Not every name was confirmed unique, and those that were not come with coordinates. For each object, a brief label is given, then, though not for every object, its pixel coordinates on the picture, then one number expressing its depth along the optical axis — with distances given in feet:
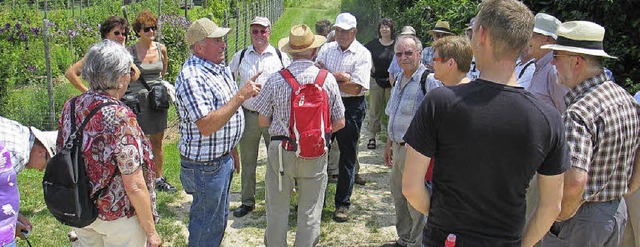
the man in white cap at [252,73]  17.58
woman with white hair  9.17
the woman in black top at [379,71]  23.67
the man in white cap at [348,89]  17.94
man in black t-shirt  6.79
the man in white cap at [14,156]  8.40
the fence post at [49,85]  24.14
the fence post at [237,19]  35.49
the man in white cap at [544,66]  11.54
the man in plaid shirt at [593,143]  8.60
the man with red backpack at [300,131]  13.06
